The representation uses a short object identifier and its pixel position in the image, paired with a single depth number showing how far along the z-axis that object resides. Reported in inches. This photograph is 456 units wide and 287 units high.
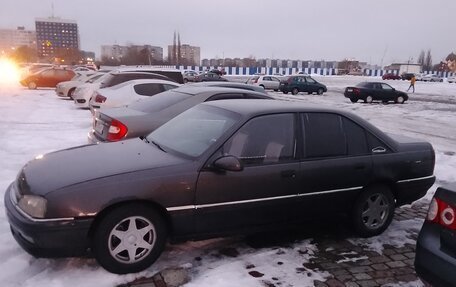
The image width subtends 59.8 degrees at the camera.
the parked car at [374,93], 1017.5
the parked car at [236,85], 383.9
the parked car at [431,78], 2710.6
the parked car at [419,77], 2776.3
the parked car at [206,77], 1584.4
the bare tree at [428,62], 5300.2
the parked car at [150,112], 238.5
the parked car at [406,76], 2808.3
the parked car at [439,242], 110.7
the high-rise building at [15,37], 6914.4
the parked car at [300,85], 1251.8
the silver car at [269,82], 1374.3
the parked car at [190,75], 1637.6
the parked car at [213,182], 134.0
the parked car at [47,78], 1059.9
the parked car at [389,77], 2797.7
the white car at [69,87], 806.5
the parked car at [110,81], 553.6
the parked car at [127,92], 419.2
